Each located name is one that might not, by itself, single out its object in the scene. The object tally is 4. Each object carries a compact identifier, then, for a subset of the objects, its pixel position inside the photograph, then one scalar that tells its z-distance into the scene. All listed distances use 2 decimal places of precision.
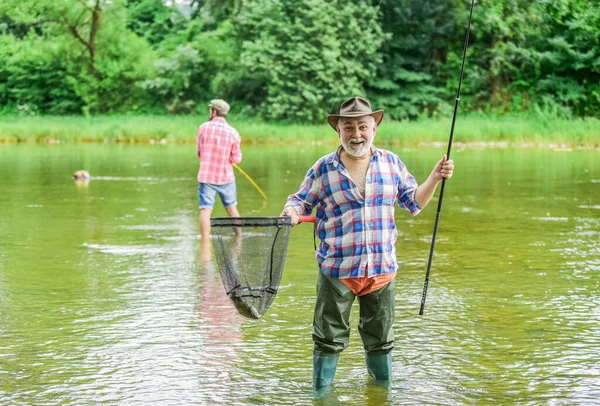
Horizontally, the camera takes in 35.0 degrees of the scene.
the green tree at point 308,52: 40.47
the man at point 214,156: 10.95
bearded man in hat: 4.91
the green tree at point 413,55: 43.25
